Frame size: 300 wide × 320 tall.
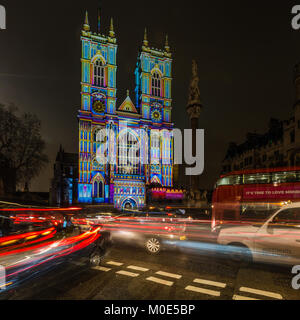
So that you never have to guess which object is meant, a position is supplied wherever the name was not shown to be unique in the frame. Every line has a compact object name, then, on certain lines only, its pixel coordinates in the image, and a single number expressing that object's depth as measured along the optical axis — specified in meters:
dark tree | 26.70
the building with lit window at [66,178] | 56.50
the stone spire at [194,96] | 36.81
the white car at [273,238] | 7.12
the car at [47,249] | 6.61
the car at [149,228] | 9.48
